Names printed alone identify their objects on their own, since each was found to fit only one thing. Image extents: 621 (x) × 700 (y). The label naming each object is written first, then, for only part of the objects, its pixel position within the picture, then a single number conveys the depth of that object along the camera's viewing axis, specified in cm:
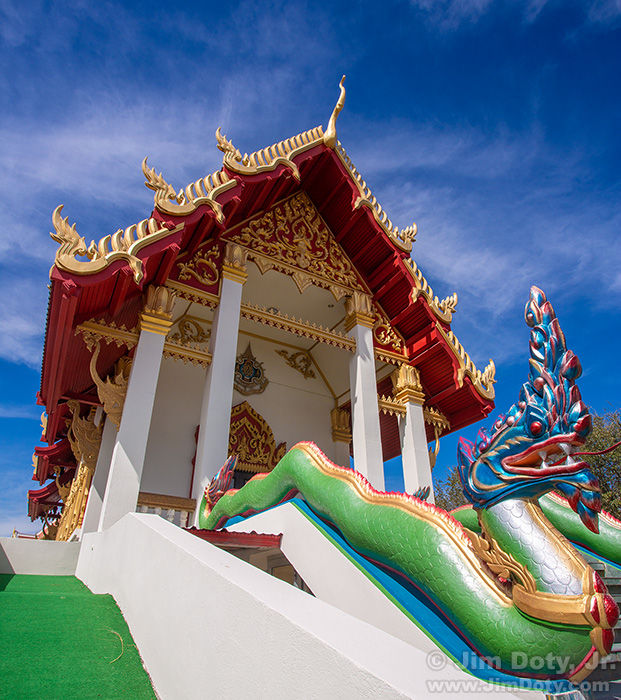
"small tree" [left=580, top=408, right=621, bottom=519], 1216
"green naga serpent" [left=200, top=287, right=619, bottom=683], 138
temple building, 420
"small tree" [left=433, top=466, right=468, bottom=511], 2015
